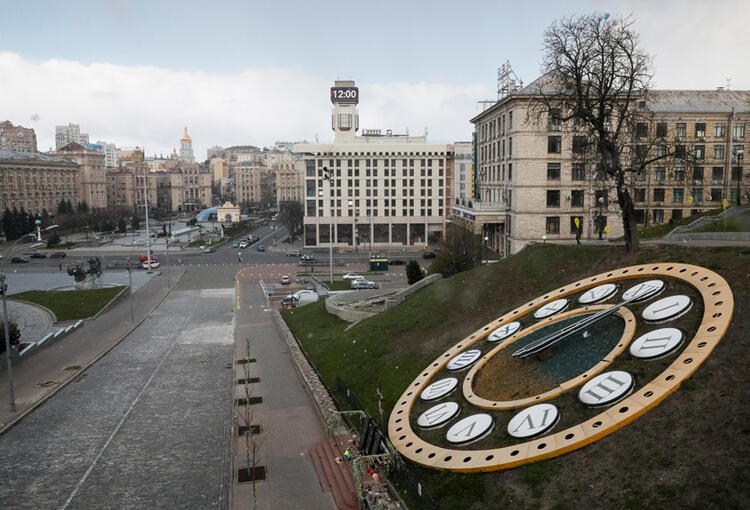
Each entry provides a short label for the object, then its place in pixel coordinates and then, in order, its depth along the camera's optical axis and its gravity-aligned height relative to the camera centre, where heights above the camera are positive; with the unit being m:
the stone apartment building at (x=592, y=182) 65.56 +2.41
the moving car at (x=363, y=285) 65.00 -9.52
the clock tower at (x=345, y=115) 125.56 +17.36
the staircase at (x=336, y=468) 18.78 -9.38
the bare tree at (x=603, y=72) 26.80 +5.77
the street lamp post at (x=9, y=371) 28.08 -8.00
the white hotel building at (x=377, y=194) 113.00 +0.69
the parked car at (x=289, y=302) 55.59 -9.79
